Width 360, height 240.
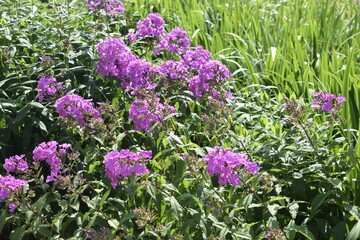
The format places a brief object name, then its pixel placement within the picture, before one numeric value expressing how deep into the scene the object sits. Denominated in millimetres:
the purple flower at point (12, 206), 2559
